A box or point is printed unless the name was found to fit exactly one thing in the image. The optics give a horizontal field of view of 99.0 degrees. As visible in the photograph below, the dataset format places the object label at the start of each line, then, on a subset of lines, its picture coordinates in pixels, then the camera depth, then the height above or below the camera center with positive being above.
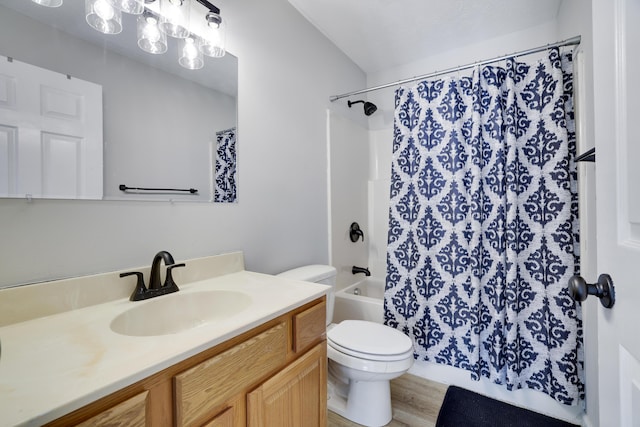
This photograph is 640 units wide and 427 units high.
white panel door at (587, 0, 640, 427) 0.47 +0.03
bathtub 2.00 -0.70
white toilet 1.32 -0.73
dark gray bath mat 1.45 -1.12
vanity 0.49 -0.30
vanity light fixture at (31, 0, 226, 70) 0.94 +0.76
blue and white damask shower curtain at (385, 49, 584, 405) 1.44 -0.07
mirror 0.81 +0.45
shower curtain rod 1.38 +0.87
